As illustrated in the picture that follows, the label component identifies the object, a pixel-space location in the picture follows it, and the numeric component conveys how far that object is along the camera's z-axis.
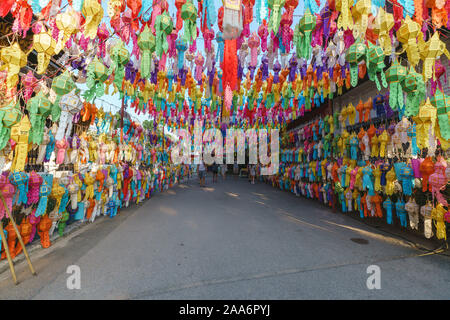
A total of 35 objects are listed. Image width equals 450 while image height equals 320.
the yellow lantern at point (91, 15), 2.12
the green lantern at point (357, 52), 2.42
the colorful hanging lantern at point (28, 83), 2.59
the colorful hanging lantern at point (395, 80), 2.35
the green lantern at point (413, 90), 2.36
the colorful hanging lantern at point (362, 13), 2.22
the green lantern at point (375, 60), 2.35
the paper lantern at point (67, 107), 2.45
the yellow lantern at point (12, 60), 2.09
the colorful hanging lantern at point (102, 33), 3.04
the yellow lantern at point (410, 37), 2.27
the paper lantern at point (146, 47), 2.42
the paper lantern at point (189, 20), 2.42
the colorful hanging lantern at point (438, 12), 2.33
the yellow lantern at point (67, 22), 2.13
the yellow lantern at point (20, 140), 2.23
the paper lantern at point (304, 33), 2.56
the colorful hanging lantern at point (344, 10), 2.25
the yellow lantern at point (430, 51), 2.27
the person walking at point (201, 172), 12.05
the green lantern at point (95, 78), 2.23
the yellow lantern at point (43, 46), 2.10
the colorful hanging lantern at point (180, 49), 3.22
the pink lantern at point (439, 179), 2.62
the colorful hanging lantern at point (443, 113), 2.30
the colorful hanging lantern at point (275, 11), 2.28
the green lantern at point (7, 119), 1.93
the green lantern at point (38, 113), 2.14
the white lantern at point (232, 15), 2.35
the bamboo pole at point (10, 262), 2.09
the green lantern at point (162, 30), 2.43
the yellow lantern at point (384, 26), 2.29
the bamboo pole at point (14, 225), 2.19
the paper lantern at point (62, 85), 2.11
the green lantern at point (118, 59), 2.39
